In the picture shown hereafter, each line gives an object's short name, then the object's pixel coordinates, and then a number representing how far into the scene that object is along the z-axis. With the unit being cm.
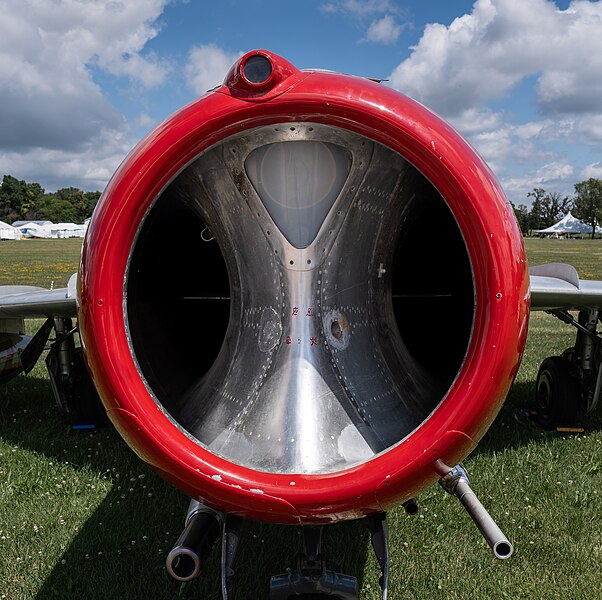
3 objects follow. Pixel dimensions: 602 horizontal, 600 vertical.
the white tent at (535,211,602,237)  9044
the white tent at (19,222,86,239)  8629
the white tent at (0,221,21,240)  7938
